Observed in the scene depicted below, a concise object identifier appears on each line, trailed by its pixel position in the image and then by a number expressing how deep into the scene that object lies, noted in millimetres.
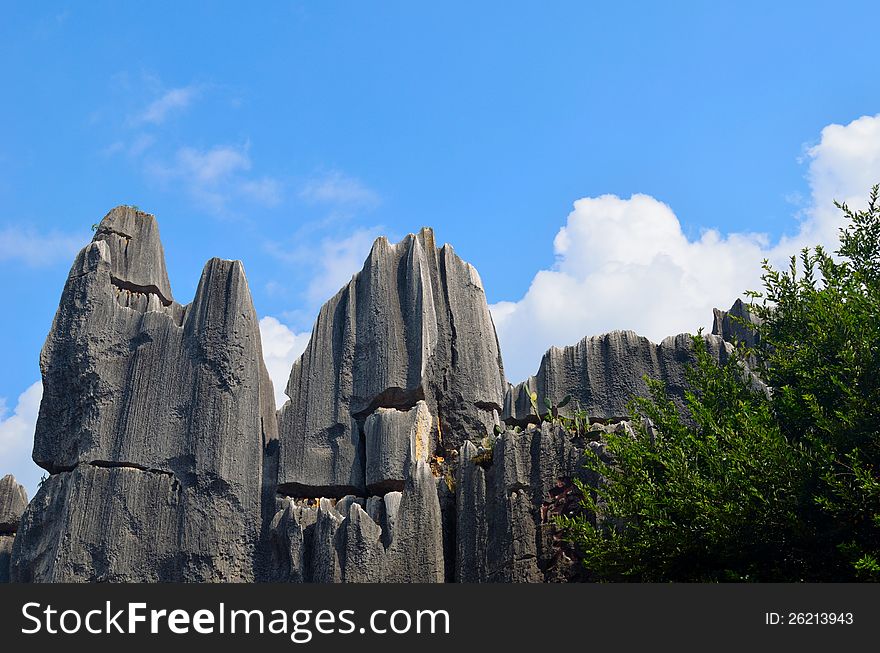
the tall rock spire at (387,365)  28219
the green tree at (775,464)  17906
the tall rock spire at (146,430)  27188
